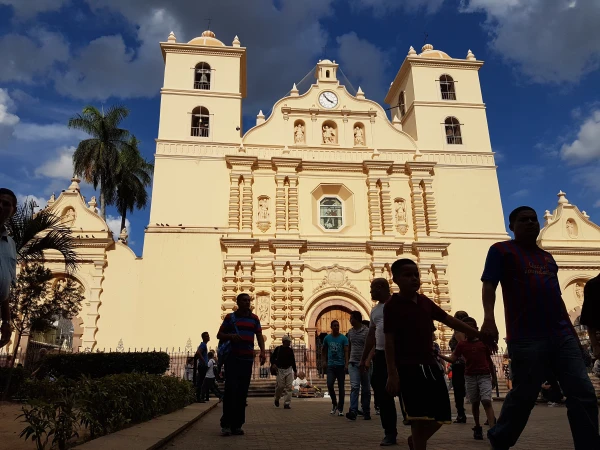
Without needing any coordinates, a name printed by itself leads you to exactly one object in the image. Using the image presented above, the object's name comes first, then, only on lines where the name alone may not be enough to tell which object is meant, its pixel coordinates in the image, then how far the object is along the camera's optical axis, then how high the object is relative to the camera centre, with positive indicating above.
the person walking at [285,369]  10.67 +0.28
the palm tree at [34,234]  10.16 +2.96
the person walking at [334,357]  8.89 +0.41
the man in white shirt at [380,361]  5.11 +0.24
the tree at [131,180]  26.50 +10.60
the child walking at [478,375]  5.95 +0.05
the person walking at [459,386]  7.34 -0.09
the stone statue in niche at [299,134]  22.14 +10.36
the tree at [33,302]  11.95 +1.94
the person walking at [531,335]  3.17 +0.28
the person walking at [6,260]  3.71 +0.90
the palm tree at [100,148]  25.00 +11.25
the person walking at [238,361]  5.88 +0.25
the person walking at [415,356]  3.53 +0.17
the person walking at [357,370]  7.59 +0.17
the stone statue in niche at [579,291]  20.99 +3.44
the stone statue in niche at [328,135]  22.36 +10.41
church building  19.14 +6.65
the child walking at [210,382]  11.16 +0.04
